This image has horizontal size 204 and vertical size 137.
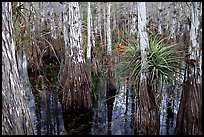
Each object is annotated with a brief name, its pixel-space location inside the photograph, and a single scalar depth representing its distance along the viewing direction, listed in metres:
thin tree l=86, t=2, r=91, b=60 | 8.13
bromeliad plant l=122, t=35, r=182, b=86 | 4.73
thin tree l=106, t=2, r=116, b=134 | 8.21
